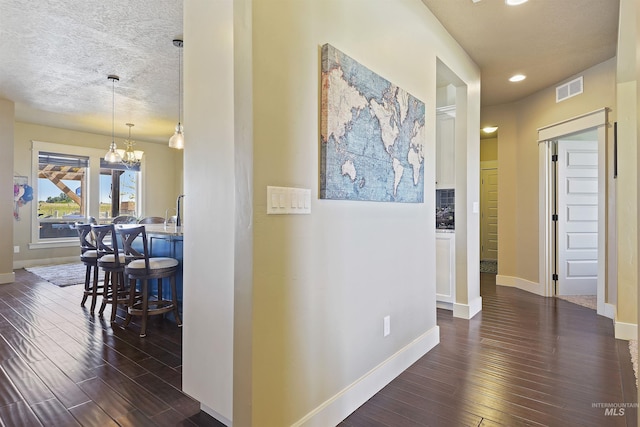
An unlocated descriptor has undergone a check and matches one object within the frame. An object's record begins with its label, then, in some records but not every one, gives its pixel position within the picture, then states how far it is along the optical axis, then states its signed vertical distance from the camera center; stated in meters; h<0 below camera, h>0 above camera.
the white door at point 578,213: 4.64 -0.02
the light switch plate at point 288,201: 1.46 +0.05
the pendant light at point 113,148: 4.23 +0.93
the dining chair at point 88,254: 3.70 -0.49
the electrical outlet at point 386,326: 2.18 -0.75
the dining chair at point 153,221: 5.15 -0.15
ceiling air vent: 4.20 +1.58
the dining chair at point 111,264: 3.37 -0.54
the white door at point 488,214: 7.37 -0.06
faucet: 3.84 -0.10
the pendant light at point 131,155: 5.72 +0.99
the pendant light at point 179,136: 3.91 +0.95
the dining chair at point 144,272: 2.96 -0.54
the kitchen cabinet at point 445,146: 4.05 +0.80
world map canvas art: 1.73 +0.46
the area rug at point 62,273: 5.19 -1.08
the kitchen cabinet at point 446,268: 3.73 -0.64
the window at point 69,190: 6.78 +0.47
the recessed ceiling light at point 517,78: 4.25 +1.73
